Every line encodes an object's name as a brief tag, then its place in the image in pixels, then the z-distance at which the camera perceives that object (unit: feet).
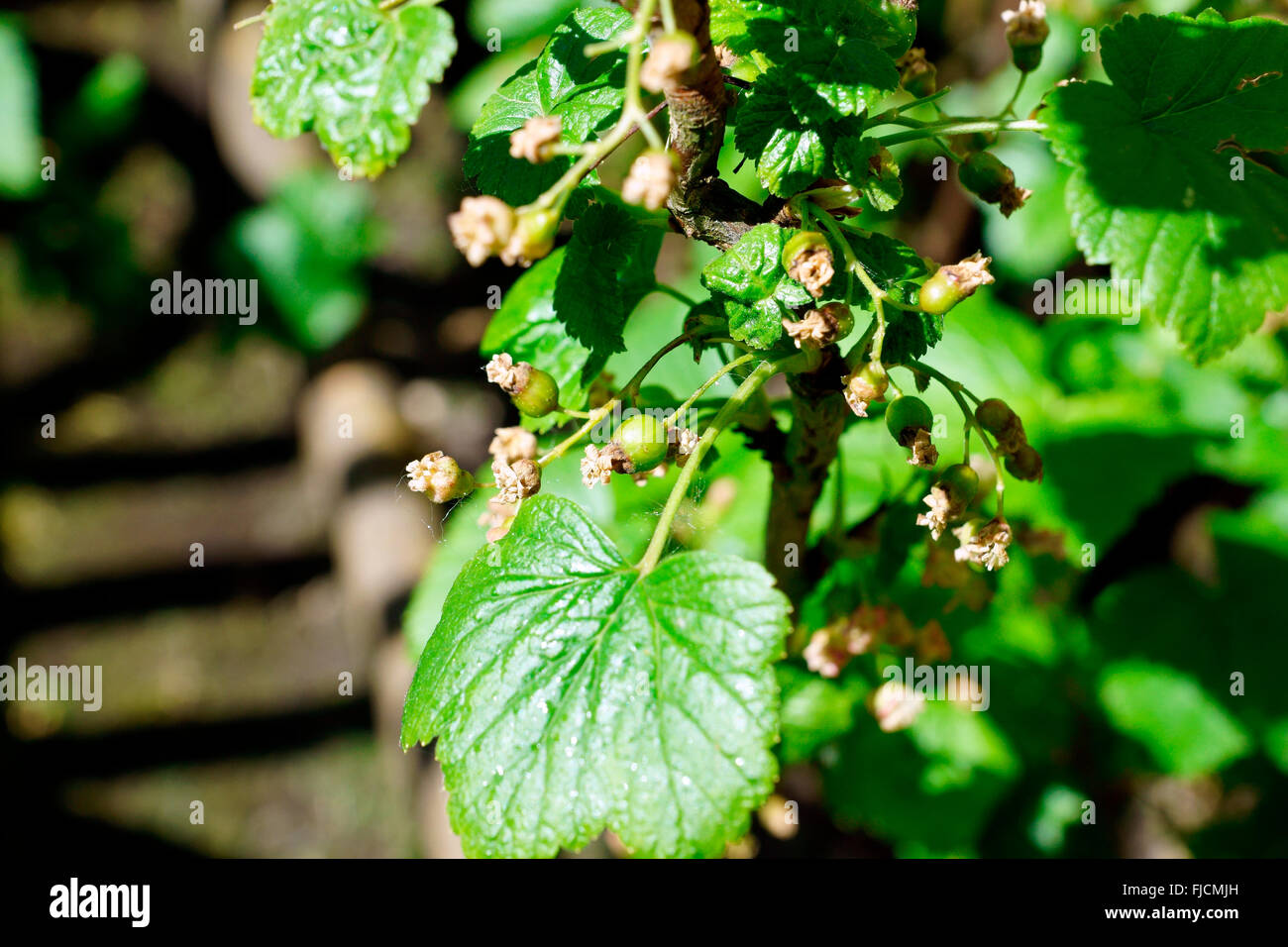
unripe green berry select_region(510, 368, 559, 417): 1.26
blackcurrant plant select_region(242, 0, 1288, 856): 1.14
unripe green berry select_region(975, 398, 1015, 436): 1.25
